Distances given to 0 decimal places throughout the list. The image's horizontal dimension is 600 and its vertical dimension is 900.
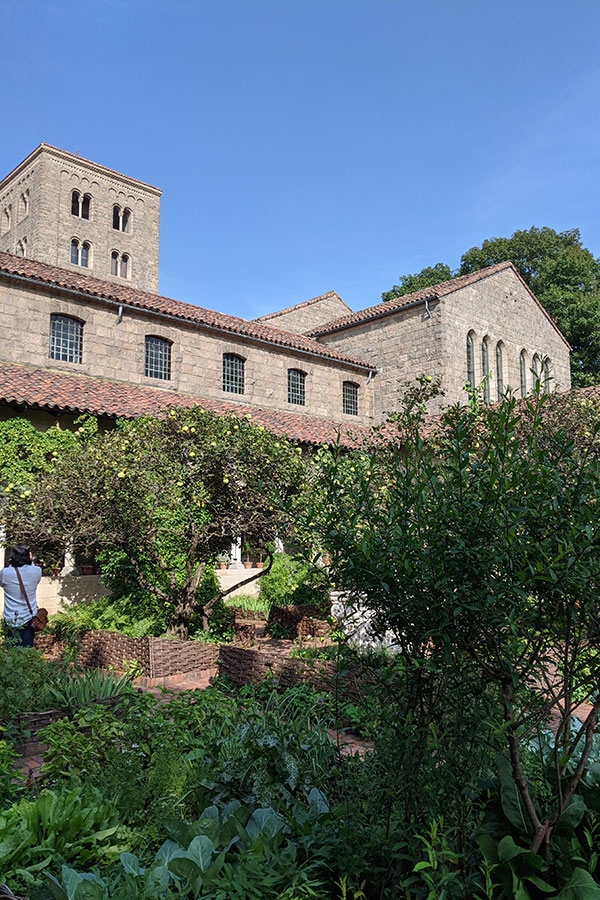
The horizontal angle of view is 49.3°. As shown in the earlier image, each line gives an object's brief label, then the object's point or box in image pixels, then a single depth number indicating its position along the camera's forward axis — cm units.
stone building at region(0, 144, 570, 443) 1619
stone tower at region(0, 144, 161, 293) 4212
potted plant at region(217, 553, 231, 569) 1582
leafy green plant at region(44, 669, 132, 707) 580
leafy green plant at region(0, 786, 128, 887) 319
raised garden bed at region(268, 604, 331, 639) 1158
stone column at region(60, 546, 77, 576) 1404
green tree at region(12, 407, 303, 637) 970
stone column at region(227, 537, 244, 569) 1699
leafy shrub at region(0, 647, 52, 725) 540
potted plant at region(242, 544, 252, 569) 1734
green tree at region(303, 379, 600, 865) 259
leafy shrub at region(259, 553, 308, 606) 1491
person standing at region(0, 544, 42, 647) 836
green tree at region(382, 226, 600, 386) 3209
